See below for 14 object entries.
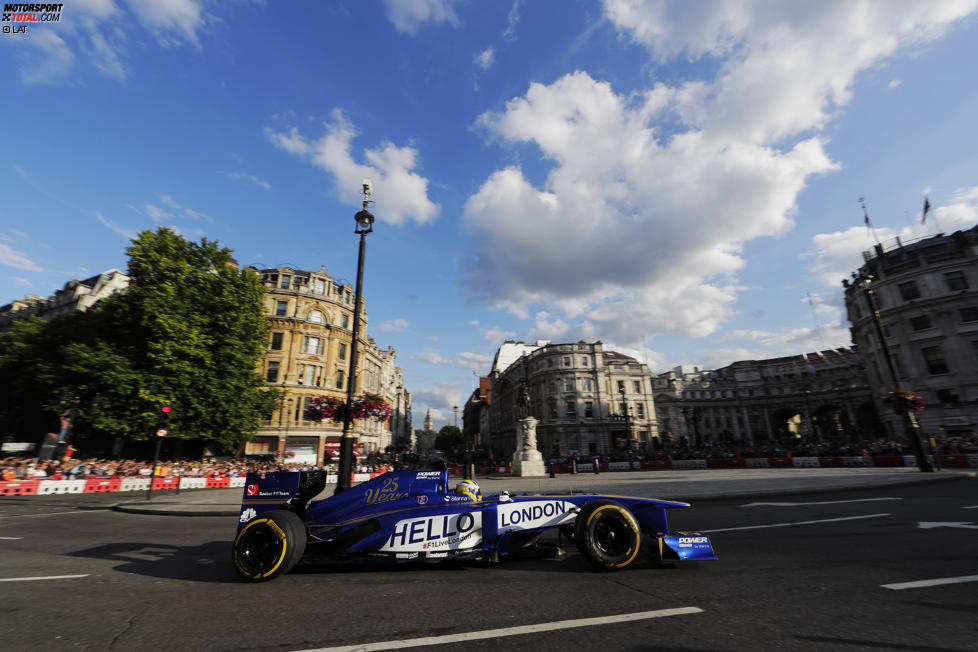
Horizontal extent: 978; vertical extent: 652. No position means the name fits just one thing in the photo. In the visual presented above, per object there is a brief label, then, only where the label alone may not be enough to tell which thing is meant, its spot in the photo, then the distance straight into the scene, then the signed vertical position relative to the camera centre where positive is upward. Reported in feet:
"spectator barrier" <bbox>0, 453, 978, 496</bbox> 60.39 -3.22
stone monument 80.89 -0.30
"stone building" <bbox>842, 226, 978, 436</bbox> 108.58 +33.96
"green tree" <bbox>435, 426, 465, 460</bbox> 358.23 +14.56
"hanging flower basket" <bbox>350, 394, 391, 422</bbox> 53.57 +6.97
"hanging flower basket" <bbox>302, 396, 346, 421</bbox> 52.63 +7.01
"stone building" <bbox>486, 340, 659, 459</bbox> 183.01 +24.04
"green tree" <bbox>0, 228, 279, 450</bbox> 72.59 +21.73
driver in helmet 18.65 -1.66
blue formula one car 16.28 -2.94
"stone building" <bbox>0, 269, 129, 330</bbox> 152.76 +68.17
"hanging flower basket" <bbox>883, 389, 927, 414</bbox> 57.98 +6.15
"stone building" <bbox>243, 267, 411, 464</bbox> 115.34 +31.98
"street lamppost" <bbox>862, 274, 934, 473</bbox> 56.59 +2.15
